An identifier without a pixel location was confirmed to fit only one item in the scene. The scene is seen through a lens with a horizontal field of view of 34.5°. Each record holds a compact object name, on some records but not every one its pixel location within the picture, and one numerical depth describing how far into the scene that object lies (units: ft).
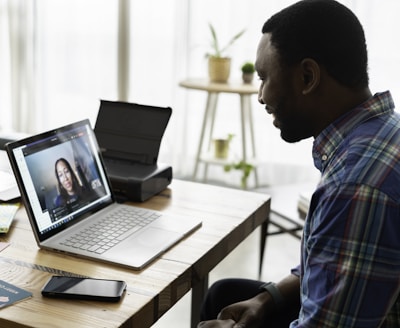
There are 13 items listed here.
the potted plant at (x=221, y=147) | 12.50
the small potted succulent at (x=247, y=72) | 11.96
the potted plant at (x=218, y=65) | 11.94
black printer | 6.01
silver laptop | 4.63
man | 3.50
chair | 8.84
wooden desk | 3.77
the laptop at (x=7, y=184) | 5.59
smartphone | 3.95
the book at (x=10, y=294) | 3.87
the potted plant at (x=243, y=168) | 12.00
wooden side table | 11.50
